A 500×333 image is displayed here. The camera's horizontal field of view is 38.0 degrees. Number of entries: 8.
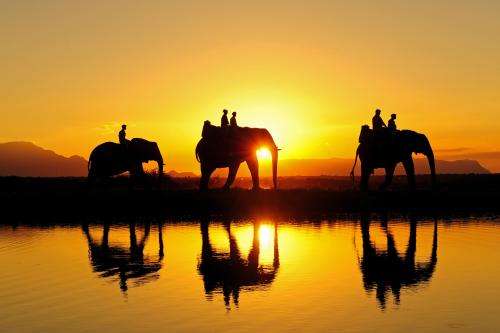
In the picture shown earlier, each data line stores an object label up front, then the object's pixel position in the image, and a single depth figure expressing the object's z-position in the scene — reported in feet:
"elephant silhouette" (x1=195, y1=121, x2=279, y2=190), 128.57
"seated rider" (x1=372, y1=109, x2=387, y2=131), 125.59
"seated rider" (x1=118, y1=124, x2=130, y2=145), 131.85
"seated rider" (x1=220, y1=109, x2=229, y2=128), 124.98
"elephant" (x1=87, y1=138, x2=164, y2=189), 133.39
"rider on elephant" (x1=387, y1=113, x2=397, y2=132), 126.62
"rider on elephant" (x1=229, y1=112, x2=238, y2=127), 126.31
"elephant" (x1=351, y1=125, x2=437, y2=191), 129.90
